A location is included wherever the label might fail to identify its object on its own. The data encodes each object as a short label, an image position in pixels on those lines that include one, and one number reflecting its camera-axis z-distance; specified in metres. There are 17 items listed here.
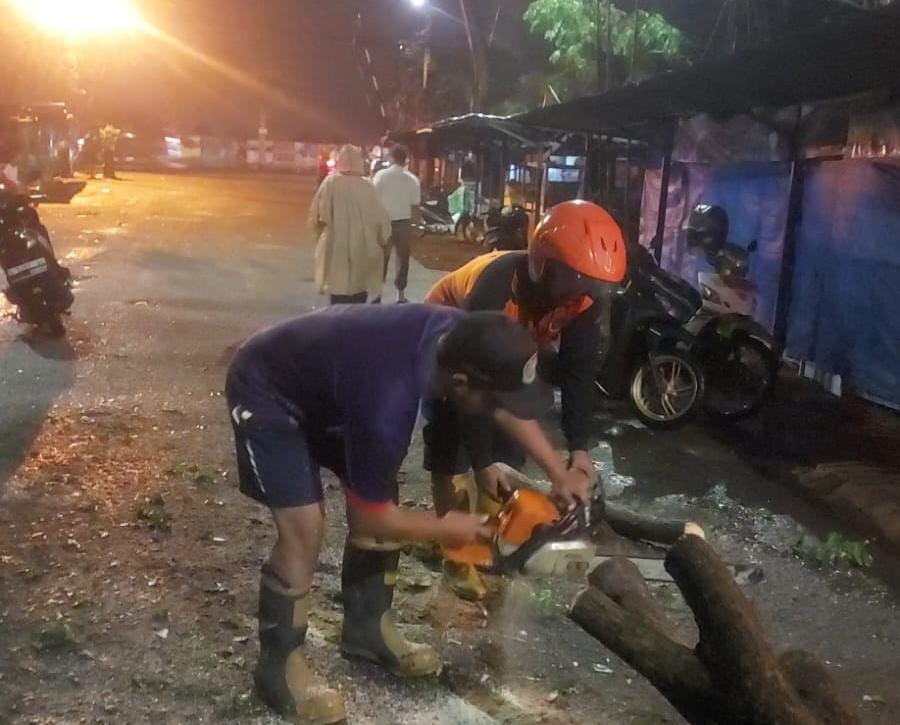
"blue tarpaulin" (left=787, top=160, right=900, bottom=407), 8.47
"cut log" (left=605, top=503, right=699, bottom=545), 4.83
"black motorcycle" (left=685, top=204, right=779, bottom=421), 8.05
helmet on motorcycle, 11.34
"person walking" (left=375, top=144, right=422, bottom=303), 12.48
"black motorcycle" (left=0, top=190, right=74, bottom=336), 9.80
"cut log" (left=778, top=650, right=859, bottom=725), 3.02
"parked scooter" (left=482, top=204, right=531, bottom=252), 12.45
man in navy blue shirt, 3.02
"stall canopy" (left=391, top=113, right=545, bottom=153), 19.86
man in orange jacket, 4.11
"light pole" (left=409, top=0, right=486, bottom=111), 28.03
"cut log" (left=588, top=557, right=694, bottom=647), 3.43
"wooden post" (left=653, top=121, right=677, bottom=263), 13.54
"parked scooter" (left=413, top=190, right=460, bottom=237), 25.25
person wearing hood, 9.35
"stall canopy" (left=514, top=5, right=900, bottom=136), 7.21
